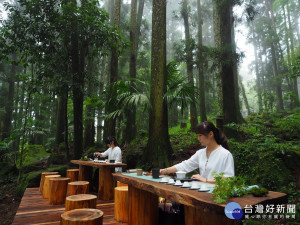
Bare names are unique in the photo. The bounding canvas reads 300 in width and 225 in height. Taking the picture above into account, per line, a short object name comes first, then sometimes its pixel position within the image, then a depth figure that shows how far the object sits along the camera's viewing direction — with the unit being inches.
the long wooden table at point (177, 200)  61.8
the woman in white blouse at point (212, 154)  100.9
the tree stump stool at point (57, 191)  176.1
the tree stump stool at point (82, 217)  90.0
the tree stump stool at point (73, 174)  235.8
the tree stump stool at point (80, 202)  121.3
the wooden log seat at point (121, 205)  132.6
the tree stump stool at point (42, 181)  227.4
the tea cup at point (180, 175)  95.8
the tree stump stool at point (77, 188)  167.2
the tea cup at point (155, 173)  107.5
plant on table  62.3
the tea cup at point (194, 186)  80.2
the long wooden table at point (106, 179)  188.4
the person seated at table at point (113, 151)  224.1
